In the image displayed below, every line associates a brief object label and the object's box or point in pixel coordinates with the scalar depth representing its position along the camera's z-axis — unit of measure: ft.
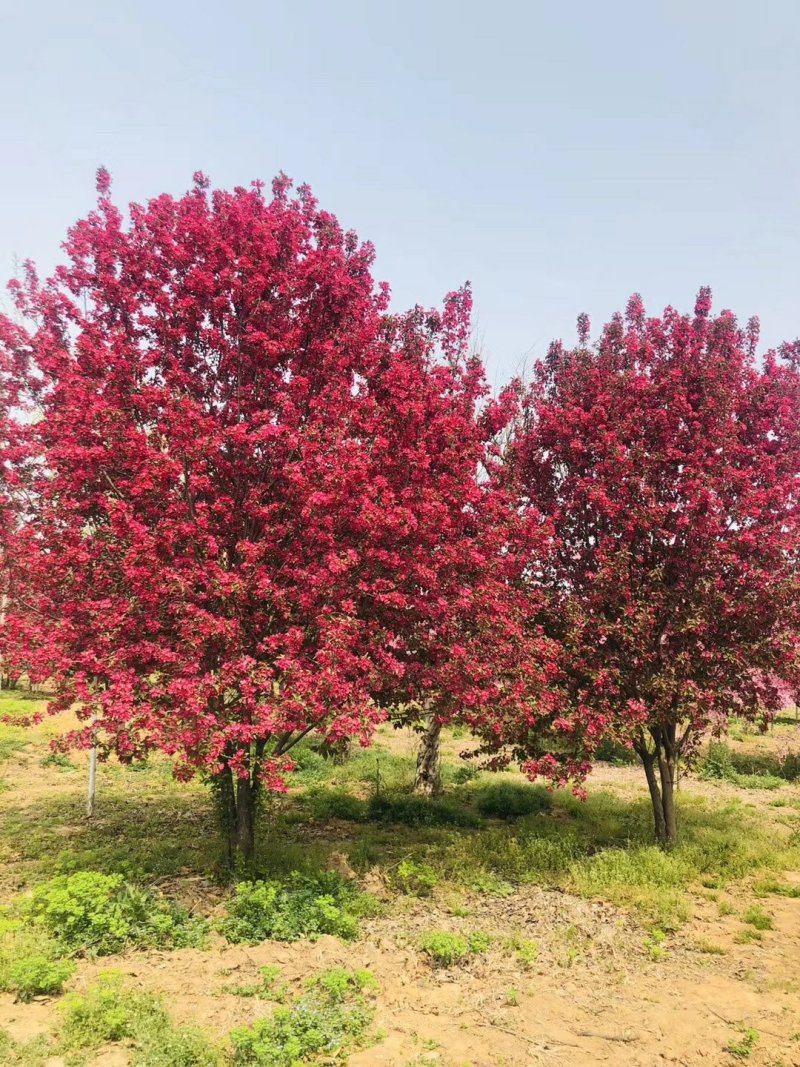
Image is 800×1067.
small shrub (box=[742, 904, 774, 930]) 29.43
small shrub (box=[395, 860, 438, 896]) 32.53
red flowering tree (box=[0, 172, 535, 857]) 26.27
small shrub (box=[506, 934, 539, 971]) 25.55
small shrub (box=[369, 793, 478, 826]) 45.06
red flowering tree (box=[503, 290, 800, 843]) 35.58
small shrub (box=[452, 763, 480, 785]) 58.13
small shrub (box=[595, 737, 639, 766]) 70.74
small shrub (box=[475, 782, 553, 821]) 47.83
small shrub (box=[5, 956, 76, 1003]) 20.86
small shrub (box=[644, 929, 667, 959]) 26.66
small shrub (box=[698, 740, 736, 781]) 62.75
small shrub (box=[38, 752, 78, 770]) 56.90
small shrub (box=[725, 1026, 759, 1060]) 19.80
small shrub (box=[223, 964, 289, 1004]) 21.65
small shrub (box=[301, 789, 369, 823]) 45.39
